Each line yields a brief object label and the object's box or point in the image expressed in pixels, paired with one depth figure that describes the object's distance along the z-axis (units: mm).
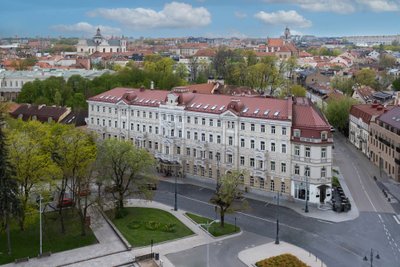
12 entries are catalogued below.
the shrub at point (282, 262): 44156
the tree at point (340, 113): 109062
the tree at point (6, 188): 44406
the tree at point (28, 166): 49781
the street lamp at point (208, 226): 45838
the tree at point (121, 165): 57812
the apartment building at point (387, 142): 75200
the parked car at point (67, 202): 60125
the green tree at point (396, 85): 140888
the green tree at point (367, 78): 153875
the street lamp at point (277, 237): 50156
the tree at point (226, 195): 53344
